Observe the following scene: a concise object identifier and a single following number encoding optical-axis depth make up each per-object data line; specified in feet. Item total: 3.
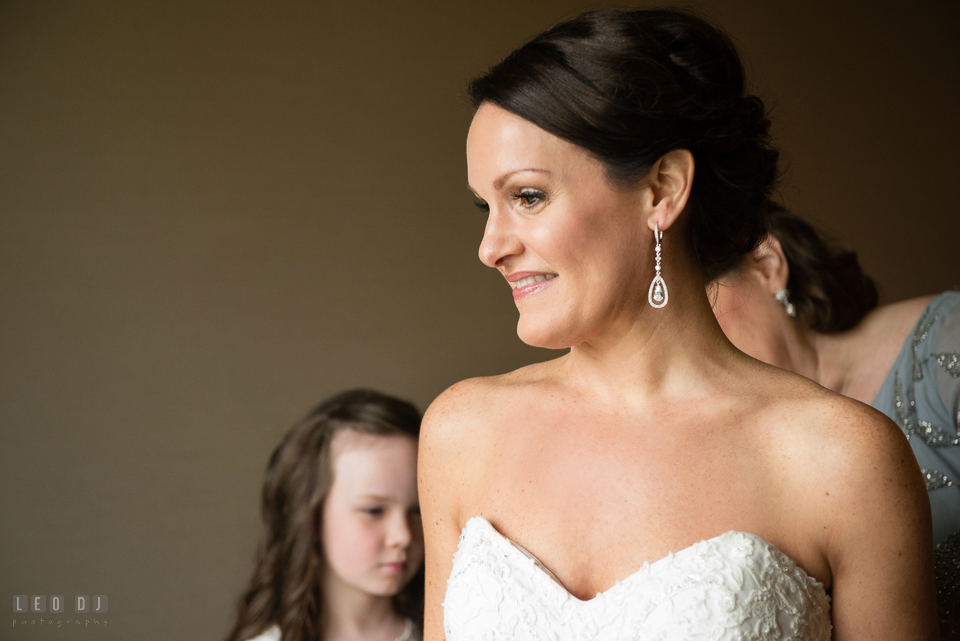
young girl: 7.43
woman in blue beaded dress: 7.52
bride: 3.82
